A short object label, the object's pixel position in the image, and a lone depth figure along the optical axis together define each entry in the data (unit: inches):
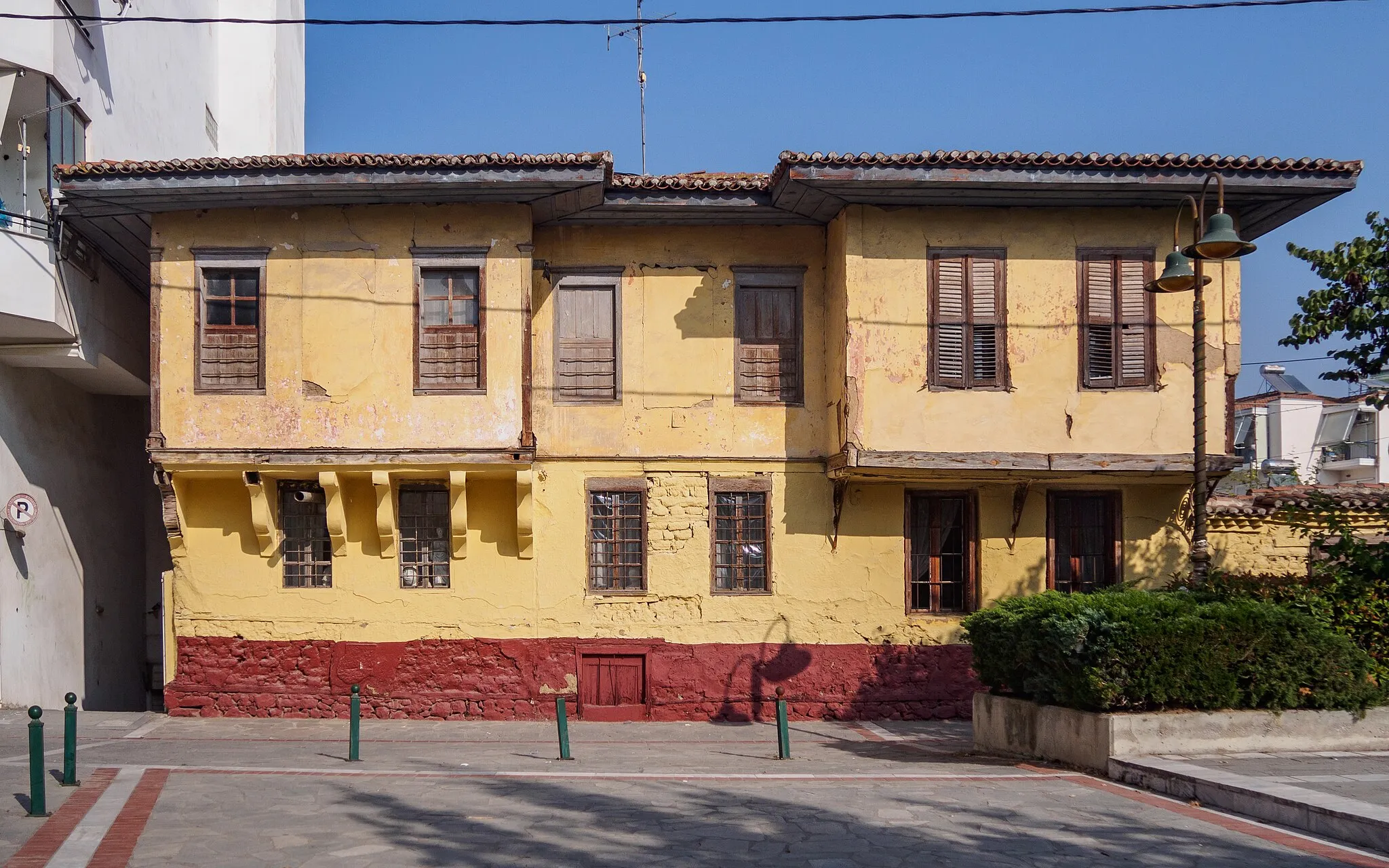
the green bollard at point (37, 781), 388.2
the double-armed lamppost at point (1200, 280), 469.7
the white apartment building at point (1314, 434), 1792.6
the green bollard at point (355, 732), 514.3
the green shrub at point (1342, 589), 510.3
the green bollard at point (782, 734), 511.5
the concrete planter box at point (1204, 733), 455.8
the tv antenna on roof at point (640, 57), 817.5
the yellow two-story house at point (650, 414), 645.3
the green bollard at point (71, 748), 427.2
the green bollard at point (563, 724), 521.0
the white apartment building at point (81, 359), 634.2
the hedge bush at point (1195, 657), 460.4
